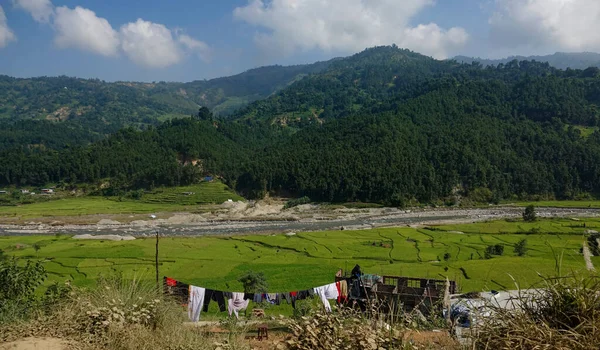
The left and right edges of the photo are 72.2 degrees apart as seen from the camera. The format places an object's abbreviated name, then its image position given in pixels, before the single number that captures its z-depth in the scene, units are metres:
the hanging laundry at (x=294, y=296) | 20.83
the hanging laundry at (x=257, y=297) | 20.95
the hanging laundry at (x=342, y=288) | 19.98
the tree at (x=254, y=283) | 28.89
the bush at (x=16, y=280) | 14.54
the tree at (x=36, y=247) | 46.83
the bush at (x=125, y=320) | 7.54
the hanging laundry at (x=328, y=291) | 19.72
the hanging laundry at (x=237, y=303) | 20.50
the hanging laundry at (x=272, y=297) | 21.16
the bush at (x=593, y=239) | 35.42
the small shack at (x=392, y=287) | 18.33
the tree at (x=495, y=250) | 43.25
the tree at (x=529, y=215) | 65.88
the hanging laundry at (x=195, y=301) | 19.48
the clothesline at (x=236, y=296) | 19.69
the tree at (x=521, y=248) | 41.78
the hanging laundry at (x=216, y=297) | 20.14
